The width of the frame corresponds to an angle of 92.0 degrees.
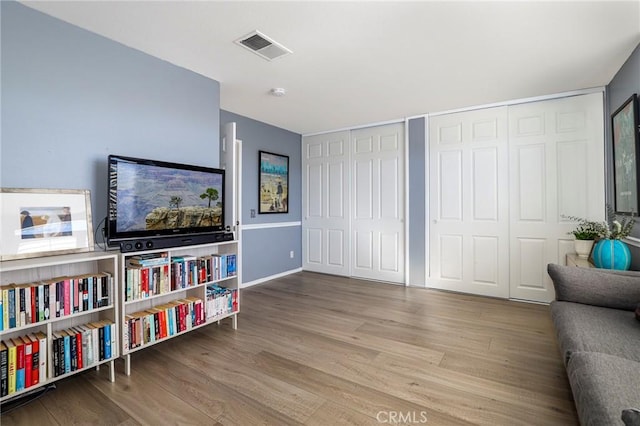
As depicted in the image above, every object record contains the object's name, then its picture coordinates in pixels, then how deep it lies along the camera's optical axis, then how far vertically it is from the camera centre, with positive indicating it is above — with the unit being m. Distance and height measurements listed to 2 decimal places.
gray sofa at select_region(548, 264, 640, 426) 1.09 -0.62
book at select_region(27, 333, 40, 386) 1.69 -0.79
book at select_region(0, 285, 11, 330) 1.61 -0.47
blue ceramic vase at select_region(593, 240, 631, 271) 2.41 -0.32
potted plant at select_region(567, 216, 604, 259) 2.86 -0.21
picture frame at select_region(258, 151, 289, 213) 4.53 +0.53
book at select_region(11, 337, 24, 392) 1.64 -0.79
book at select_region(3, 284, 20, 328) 1.64 -0.47
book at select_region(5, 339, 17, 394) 1.62 -0.78
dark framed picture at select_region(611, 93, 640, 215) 2.41 +0.50
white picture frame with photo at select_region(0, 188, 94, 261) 1.77 -0.02
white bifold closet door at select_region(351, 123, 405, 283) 4.45 +0.21
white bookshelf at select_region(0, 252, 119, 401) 1.69 -0.39
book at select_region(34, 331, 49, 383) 1.72 -0.78
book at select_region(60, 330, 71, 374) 1.81 -0.79
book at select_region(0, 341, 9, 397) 1.59 -0.79
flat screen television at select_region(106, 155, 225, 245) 2.15 +0.15
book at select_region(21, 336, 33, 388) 1.67 -0.78
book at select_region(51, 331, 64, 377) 1.77 -0.79
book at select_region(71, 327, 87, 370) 1.86 -0.79
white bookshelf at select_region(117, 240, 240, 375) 2.07 -0.60
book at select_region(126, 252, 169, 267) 2.23 -0.30
